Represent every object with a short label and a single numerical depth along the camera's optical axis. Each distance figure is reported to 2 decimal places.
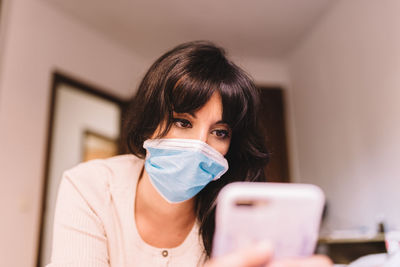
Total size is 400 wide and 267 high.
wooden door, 3.04
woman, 0.80
